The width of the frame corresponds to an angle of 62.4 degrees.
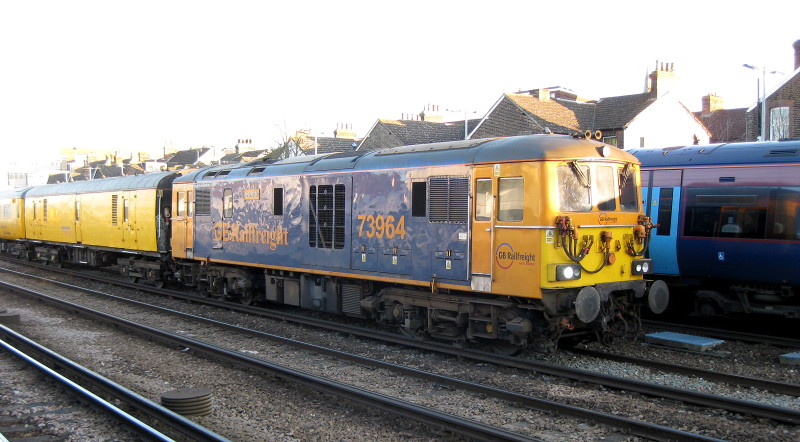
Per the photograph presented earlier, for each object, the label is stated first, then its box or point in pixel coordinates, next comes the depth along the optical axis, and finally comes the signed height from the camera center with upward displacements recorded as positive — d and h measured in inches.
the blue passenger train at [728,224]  458.6 -14.4
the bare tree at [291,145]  1844.6 +171.9
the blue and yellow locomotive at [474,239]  366.3 -21.8
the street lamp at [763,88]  939.2 +169.0
